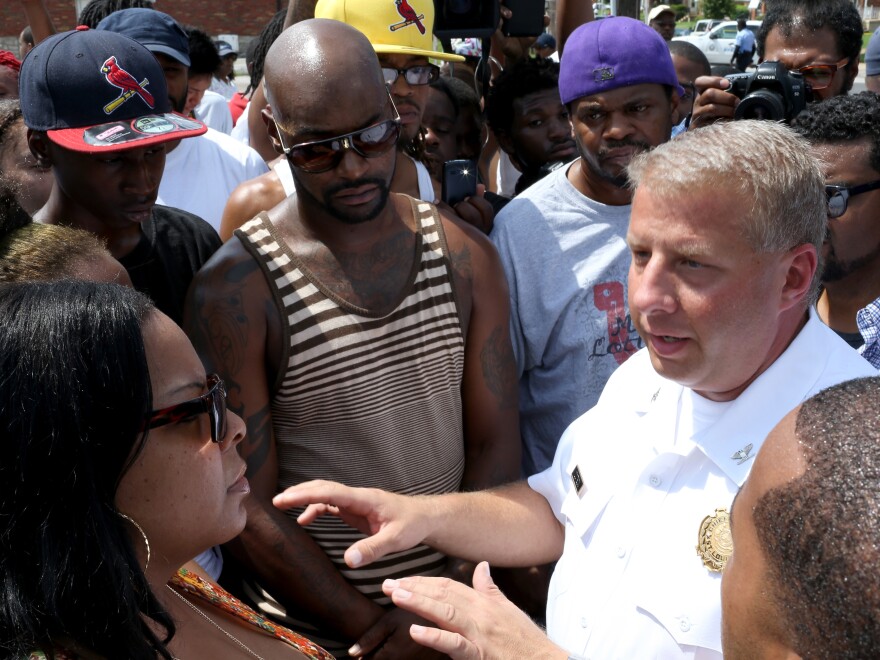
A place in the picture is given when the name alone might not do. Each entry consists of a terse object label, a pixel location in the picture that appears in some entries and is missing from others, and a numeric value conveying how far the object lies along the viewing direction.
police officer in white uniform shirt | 1.78
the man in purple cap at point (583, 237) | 2.84
